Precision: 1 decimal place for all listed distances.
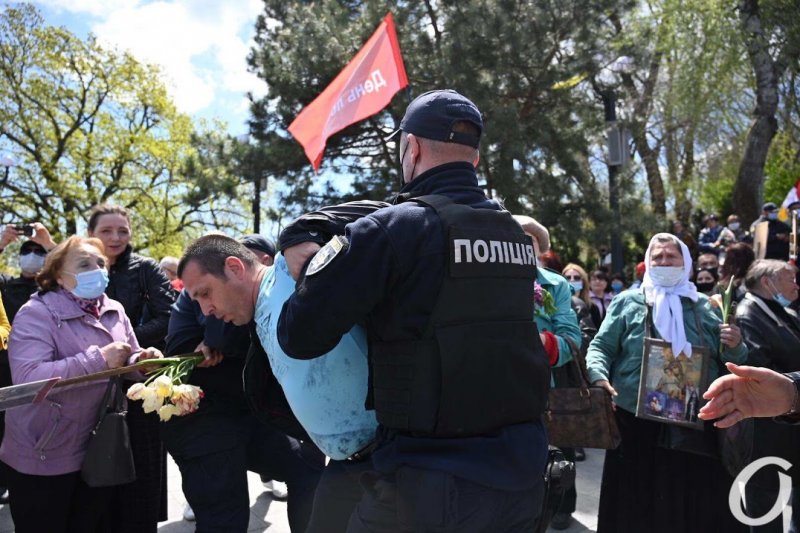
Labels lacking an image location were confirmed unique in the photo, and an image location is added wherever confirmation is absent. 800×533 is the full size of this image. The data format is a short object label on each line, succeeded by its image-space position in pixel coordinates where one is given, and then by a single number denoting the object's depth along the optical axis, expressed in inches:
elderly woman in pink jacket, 123.7
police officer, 69.1
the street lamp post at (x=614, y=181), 433.7
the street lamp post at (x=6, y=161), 361.4
